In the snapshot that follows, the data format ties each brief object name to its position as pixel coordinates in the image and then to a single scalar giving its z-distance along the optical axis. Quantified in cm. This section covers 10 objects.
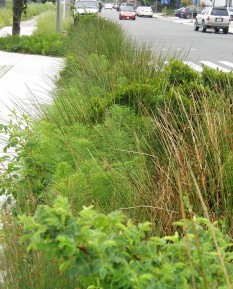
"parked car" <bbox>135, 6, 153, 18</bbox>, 6931
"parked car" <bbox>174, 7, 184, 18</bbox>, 6931
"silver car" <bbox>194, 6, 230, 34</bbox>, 3831
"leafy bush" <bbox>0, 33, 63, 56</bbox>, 1700
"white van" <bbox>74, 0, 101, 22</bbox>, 3703
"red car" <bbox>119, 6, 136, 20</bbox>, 5669
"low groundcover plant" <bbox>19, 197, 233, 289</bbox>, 173
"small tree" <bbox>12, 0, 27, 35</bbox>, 1933
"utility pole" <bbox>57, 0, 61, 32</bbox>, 2018
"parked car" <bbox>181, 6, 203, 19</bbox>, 6450
